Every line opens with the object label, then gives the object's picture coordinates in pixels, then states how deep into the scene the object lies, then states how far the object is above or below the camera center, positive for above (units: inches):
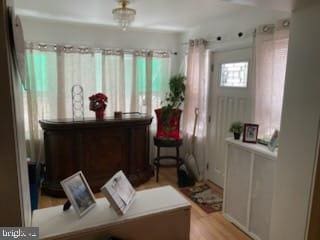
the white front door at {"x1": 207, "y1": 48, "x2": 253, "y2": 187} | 117.6 -4.0
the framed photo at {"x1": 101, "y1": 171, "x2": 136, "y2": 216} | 54.2 -24.4
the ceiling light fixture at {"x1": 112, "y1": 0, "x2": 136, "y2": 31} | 96.1 +29.8
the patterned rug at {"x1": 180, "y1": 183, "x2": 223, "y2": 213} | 116.3 -54.5
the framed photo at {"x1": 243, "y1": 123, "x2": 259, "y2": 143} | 96.5 -16.1
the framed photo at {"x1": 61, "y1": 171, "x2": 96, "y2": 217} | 53.6 -24.0
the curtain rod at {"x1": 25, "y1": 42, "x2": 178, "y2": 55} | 132.0 +23.3
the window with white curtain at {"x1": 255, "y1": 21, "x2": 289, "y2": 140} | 93.9 +7.6
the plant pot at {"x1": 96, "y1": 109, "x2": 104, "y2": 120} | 131.1 -13.6
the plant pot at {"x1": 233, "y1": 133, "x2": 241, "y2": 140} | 101.9 -18.3
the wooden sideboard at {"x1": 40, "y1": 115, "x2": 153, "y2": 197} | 120.6 -31.4
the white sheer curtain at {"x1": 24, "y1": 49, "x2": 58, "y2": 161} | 132.1 -4.3
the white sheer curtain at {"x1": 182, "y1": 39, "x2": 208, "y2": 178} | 140.3 -1.3
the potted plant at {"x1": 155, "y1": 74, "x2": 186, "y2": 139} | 148.3 -13.8
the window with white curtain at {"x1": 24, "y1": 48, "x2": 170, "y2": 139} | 134.6 +4.9
